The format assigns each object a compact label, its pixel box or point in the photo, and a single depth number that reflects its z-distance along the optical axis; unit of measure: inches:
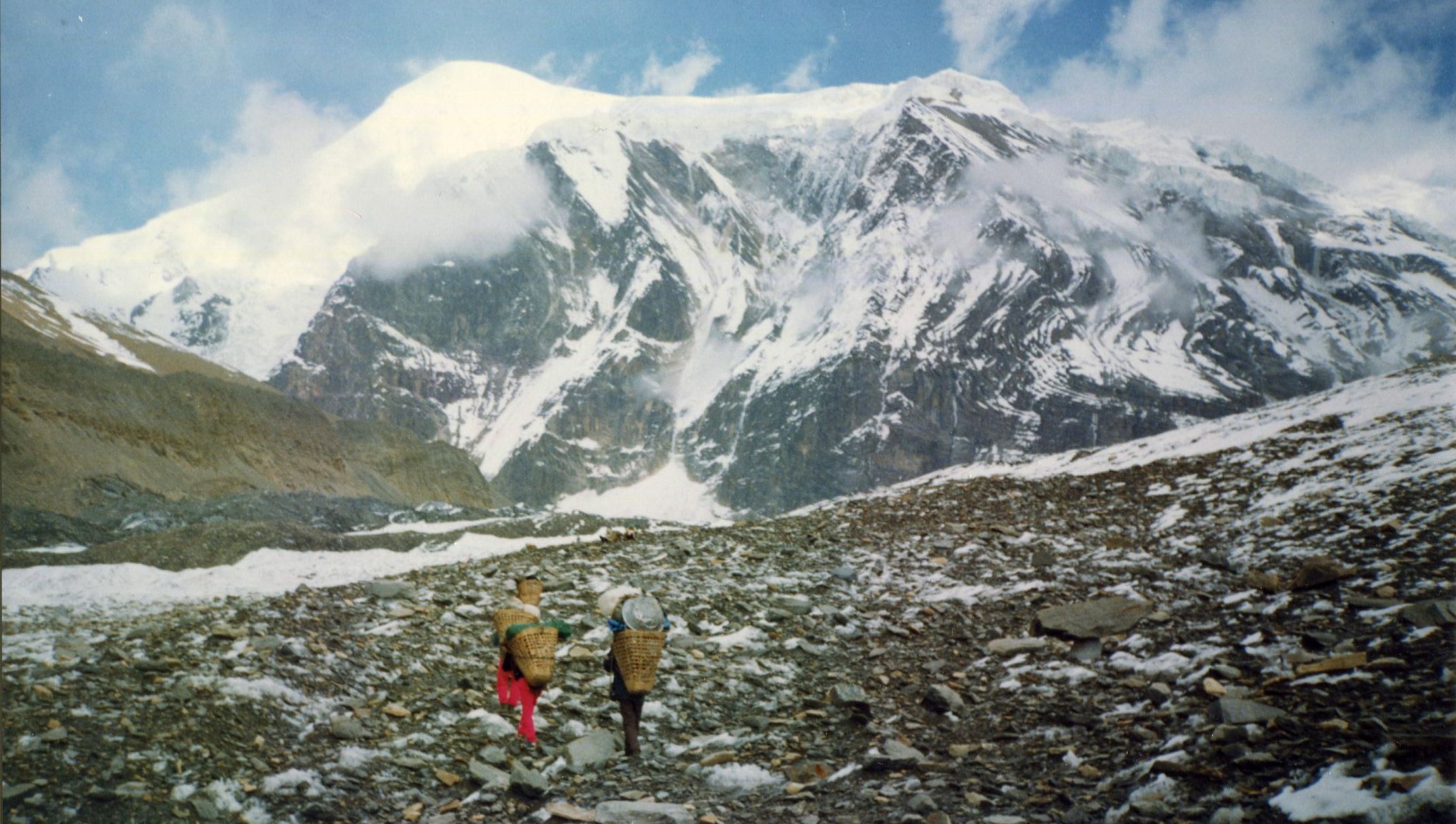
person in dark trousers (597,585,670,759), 335.3
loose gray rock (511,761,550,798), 304.7
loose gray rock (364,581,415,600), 525.3
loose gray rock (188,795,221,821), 272.1
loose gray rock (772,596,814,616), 514.9
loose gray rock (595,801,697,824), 278.1
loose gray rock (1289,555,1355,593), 365.4
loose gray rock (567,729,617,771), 335.6
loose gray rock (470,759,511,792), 313.0
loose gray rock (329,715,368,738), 339.0
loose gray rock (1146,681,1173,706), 314.7
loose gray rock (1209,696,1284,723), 268.2
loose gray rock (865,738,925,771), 305.1
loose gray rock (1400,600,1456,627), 293.9
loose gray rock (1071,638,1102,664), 373.3
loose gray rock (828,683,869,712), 368.5
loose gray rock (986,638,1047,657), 402.9
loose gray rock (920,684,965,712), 358.6
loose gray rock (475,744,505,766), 334.3
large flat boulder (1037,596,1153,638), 394.3
